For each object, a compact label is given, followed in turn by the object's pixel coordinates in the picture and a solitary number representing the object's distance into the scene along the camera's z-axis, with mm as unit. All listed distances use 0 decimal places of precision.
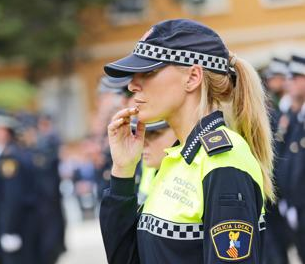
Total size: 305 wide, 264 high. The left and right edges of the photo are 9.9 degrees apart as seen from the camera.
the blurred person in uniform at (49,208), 21152
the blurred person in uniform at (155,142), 9536
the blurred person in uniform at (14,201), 18758
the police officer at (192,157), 5617
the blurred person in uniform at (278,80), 16903
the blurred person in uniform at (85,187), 34465
